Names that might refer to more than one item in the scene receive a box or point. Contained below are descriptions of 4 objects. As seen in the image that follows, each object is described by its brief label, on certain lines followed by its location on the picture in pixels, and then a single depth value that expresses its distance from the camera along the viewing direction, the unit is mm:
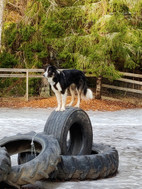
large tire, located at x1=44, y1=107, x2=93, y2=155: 10856
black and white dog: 11649
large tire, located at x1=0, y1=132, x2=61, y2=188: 9147
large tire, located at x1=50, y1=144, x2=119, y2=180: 10069
